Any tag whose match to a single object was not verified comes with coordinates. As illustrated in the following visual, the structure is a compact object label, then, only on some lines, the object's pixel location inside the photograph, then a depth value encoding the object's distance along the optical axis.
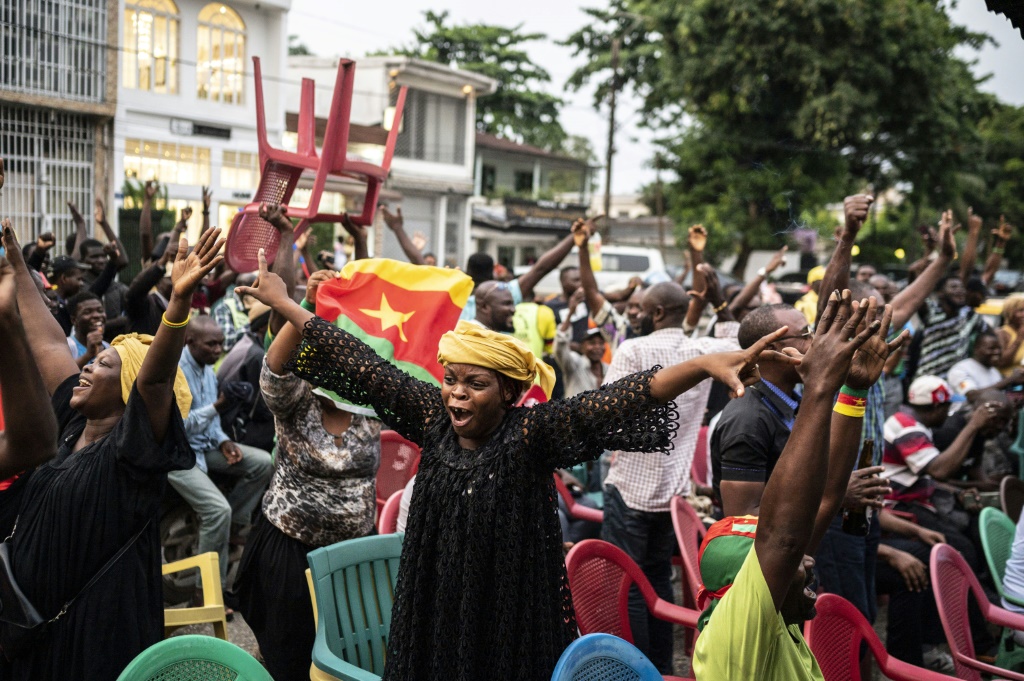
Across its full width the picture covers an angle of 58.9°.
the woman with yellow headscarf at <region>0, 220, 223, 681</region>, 2.84
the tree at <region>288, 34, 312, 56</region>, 45.27
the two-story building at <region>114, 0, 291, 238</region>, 19.45
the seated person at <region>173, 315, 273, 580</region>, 5.39
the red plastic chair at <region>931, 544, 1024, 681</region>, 3.82
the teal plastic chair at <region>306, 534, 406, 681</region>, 3.50
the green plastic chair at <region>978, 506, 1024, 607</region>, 4.49
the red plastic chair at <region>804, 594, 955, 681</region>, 3.59
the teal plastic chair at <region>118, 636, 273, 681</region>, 2.61
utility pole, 25.47
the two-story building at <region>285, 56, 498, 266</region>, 28.45
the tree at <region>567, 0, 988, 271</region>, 21.69
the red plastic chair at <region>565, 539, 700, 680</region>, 3.86
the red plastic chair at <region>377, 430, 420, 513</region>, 5.69
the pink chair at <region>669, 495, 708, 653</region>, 4.42
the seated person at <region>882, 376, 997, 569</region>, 5.26
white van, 24.68
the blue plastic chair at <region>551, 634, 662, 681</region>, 2.56
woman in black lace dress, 2.54
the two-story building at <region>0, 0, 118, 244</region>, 17.16
